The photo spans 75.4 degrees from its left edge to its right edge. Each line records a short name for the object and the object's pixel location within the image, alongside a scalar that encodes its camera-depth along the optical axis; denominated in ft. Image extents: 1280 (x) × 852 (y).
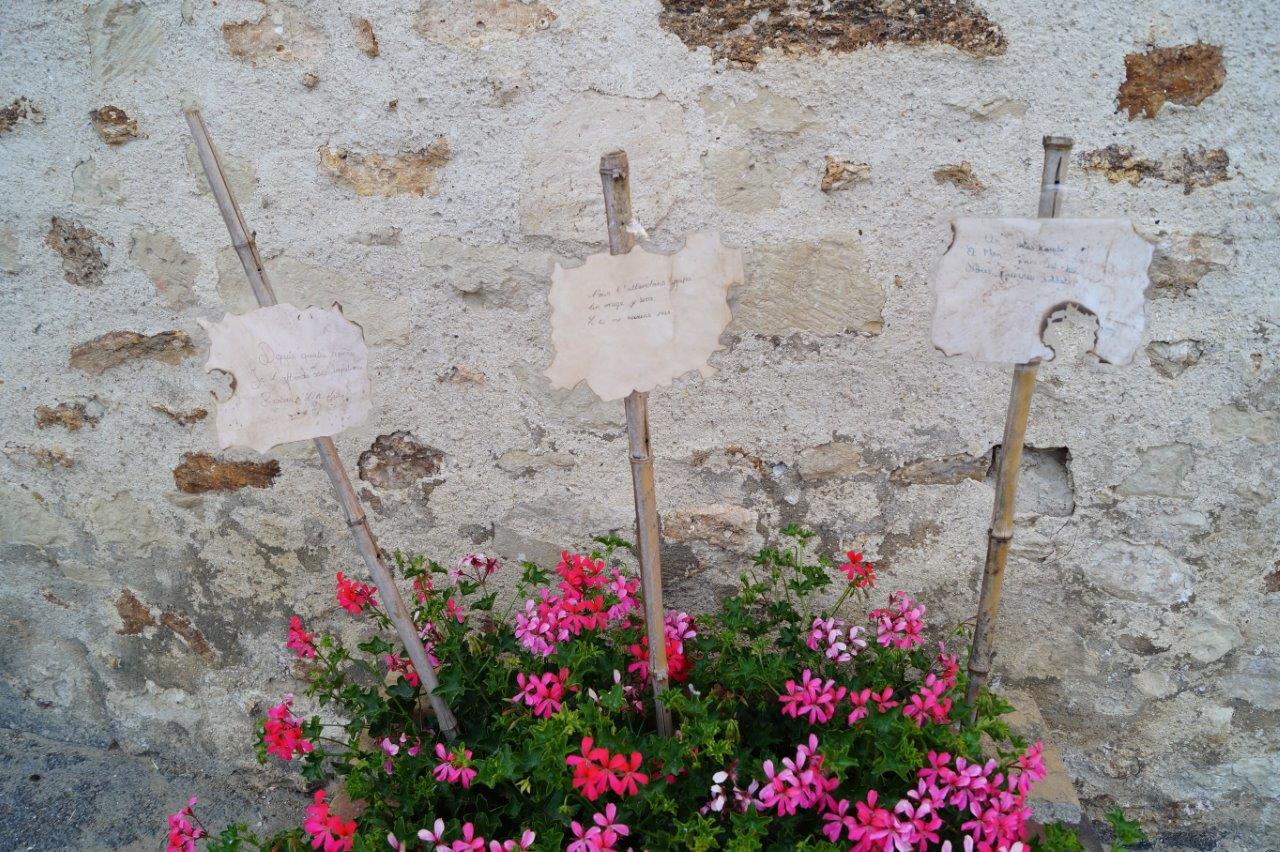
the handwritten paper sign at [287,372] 3.91
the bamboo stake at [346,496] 3.87
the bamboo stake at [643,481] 3.76
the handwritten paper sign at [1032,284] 3.46
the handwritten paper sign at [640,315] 3.72
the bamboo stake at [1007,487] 3.63
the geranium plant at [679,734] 4.16
